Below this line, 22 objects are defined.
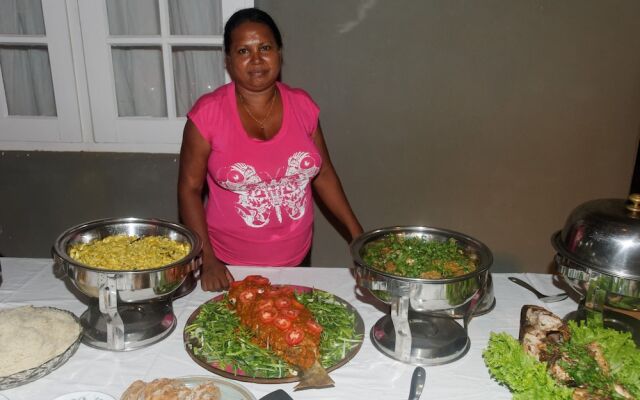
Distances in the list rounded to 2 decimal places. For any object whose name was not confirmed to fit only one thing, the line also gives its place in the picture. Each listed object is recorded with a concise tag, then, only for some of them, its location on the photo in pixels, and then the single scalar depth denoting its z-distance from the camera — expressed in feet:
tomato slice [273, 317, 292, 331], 5.60
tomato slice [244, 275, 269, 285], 6.53
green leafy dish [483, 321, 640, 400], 4.72
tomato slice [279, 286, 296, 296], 6.19
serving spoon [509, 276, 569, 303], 7.03
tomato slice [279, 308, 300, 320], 5.69
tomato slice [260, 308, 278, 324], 5.70
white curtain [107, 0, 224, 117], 11.80
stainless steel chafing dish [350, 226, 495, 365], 5.59
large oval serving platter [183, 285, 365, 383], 5.34
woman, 7.93
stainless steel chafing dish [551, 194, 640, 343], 5.73
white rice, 5.27
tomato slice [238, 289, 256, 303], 6.15
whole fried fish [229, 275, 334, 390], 5.40
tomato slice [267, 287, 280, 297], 6.09
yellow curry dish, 6.06
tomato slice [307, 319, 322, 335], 5.68
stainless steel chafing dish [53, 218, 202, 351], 5.73
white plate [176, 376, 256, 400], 5.10
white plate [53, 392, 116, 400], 4.99
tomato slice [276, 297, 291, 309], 5.88
